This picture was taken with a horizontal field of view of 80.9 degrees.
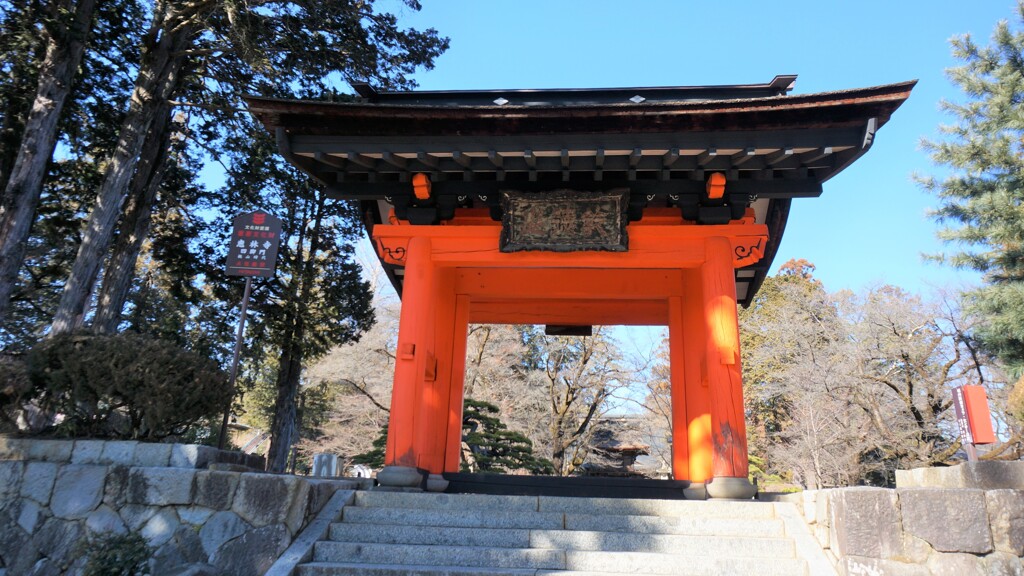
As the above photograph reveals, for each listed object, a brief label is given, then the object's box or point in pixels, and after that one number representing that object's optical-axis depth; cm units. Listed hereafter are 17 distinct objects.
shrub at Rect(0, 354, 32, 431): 472
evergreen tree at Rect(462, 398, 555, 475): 1509
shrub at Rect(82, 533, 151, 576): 371
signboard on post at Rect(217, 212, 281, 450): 627
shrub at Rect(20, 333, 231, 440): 463
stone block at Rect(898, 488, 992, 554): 351
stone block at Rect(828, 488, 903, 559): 362
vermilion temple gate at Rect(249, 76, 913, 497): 556
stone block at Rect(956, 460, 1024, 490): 399
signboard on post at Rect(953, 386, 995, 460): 508
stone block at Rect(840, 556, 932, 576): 352
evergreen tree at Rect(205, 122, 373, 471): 1141
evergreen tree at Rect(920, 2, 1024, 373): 1270
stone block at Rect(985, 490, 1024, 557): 346
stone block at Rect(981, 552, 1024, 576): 341
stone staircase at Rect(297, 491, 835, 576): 390
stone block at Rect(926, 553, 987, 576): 347
